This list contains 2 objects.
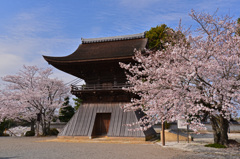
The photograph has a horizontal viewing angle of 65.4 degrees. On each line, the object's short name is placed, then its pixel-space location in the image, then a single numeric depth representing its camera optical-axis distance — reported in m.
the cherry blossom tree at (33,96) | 20.50
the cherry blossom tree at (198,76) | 8.33
